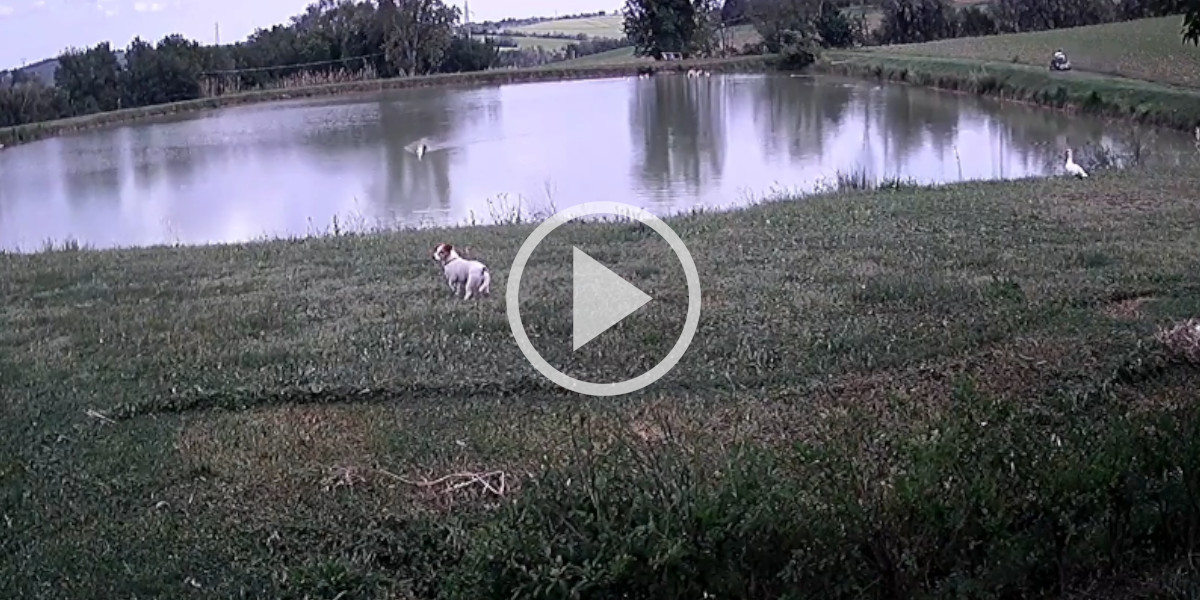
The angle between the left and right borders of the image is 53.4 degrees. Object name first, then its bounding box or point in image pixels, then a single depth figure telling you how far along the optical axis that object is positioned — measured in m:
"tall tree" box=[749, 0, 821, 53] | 35.25
